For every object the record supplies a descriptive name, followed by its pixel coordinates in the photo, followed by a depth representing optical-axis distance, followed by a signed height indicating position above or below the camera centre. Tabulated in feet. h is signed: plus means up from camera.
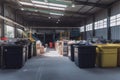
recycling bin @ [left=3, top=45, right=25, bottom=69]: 11.33 -2.16
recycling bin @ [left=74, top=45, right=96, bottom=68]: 11.37 -2.08
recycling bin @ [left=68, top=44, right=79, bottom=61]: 14.96 -2.21
